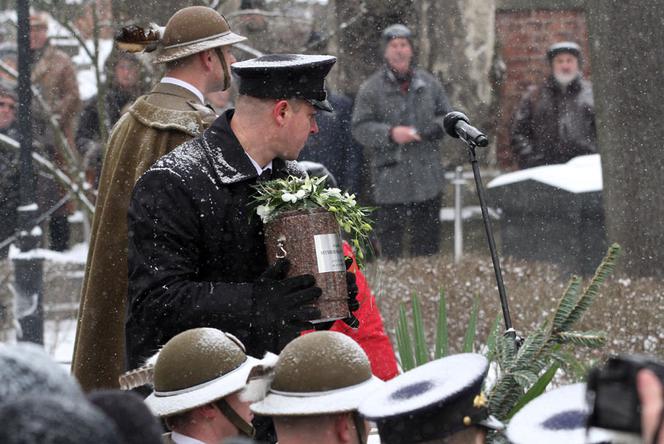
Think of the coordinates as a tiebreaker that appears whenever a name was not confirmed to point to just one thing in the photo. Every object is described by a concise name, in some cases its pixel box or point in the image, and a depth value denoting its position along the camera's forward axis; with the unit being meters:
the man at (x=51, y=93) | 22.62
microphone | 9.86
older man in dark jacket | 24.75
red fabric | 10.23
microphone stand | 9.40
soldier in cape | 10.90
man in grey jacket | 22.92
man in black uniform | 9.17
